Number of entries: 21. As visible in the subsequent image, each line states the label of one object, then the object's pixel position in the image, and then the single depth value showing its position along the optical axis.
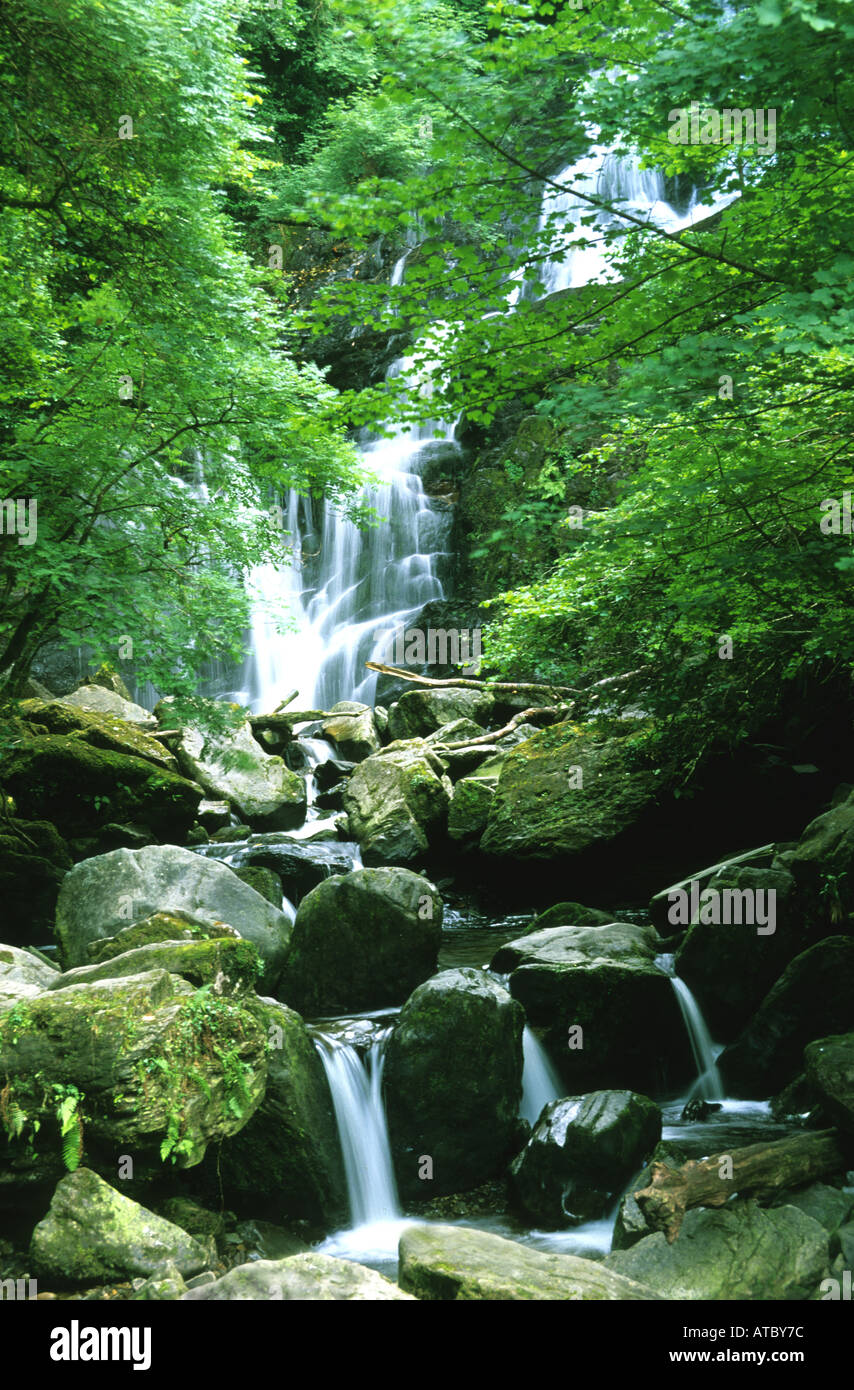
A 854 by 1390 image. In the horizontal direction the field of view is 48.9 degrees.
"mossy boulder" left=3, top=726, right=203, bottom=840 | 10.38
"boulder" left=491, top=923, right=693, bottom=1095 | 6.98
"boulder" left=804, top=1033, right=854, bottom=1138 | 5.30
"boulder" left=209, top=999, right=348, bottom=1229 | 5.51
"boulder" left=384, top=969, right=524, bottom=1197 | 6.04
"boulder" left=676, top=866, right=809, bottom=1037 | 7.62
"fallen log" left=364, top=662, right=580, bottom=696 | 13.85
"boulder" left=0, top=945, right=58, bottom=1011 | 5.14
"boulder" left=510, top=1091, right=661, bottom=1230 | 5.58
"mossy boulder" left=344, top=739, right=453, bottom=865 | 11.45
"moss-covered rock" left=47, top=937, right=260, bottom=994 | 5.55
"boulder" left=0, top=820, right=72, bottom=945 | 9.31
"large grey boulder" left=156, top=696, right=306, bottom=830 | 13.05
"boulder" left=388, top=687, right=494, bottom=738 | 14.48
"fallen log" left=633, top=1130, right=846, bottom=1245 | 4.89
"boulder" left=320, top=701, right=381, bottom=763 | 15.26
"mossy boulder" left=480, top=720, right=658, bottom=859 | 10.05
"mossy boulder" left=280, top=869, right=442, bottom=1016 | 7.55
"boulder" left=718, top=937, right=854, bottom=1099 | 6.78
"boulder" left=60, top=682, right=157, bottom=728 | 13.81
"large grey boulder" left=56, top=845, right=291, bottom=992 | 6.94
